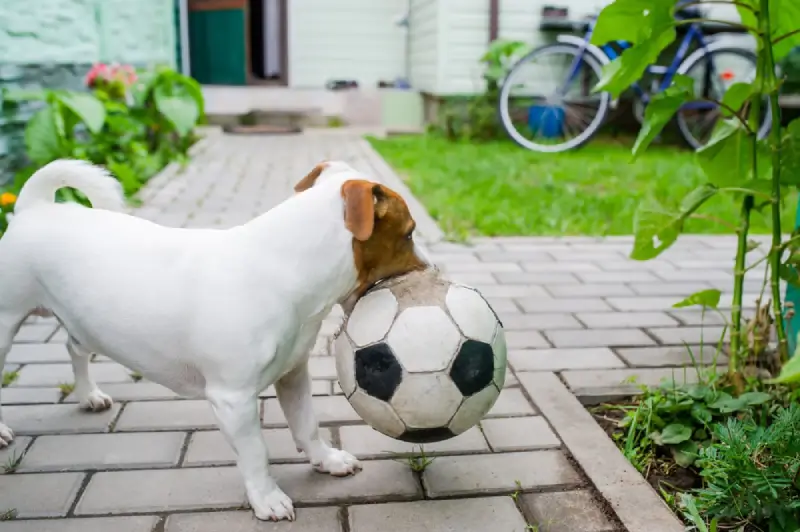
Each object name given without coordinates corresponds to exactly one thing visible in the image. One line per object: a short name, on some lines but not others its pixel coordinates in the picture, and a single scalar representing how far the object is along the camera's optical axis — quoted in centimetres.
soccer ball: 189
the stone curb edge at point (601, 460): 198
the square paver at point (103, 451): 224
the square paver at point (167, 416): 248
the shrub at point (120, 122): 523
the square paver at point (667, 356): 301
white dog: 184
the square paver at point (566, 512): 196
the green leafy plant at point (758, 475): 185
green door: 1205
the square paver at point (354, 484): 209
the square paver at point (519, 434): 237
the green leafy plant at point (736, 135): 232
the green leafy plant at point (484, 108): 922
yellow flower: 393
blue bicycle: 855
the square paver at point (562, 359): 299
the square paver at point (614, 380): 270
